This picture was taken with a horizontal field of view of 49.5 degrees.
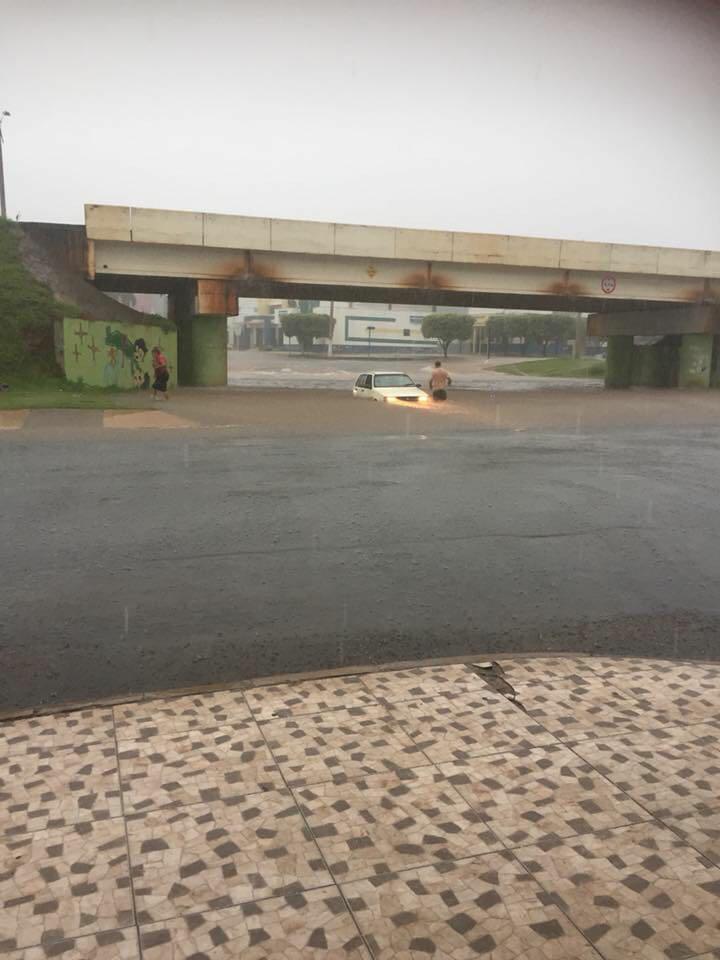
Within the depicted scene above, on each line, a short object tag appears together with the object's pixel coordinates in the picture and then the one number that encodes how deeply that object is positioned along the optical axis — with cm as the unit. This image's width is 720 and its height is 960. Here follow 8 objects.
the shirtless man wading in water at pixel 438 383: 2780
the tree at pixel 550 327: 9556
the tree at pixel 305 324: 10194
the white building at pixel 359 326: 11772
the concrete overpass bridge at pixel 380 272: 2867
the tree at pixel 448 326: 9781
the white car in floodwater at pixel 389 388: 2628
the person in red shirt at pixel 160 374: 2430
